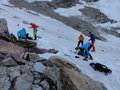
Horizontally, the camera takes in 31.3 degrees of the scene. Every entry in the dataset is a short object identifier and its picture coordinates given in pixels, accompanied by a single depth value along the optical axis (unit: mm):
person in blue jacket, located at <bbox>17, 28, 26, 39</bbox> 19141
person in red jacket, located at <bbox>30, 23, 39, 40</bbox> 20394
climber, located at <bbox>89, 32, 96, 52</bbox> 19562
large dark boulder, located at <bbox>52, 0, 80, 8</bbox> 46038
